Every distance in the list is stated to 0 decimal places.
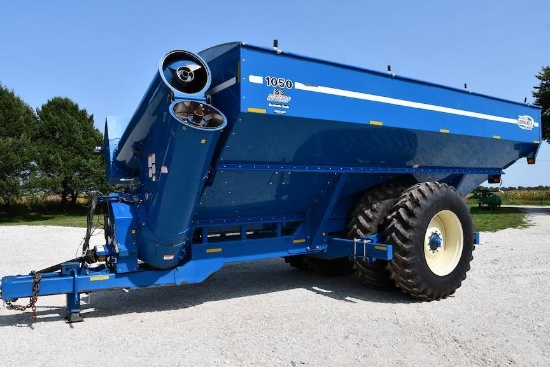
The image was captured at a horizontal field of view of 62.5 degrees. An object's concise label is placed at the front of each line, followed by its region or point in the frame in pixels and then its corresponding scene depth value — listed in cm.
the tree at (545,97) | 2417
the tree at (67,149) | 2491
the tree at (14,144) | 2173
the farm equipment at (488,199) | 2469
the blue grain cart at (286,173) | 423
